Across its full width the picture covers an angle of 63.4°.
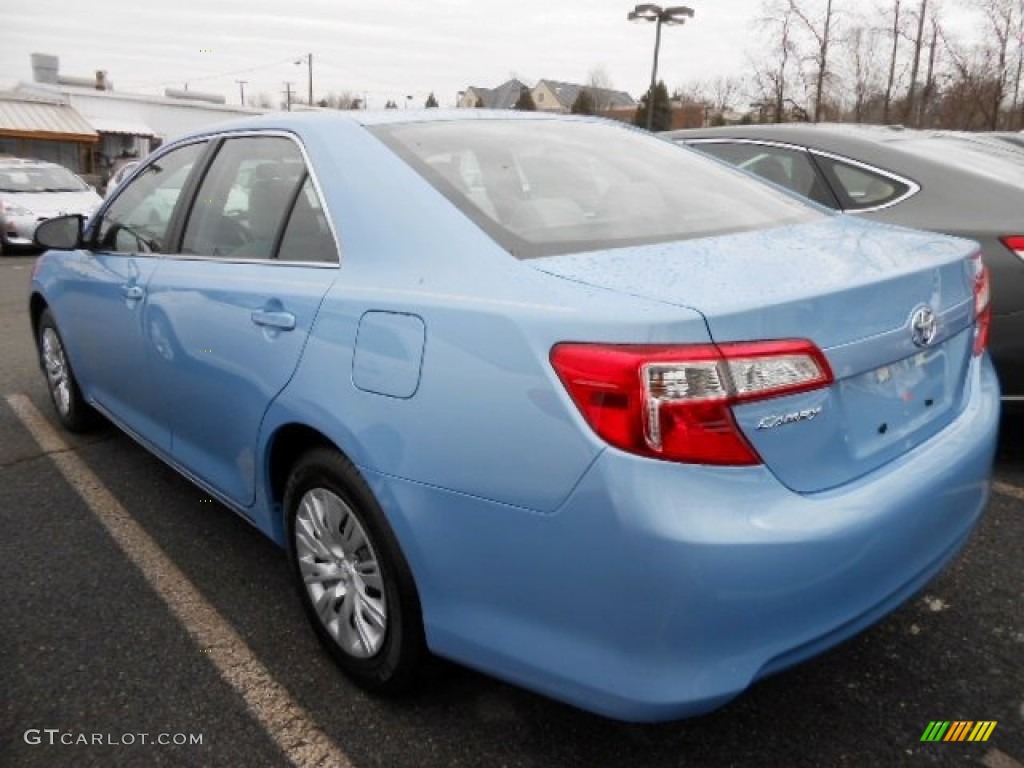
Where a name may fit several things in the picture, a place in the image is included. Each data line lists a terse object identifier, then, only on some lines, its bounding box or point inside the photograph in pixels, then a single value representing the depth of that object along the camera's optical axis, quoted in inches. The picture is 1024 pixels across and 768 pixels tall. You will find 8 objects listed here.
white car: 521.7
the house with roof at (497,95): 3100.4
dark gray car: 131.3
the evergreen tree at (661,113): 1605.7
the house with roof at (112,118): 1395.2
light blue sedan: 60.5
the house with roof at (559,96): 3278.1
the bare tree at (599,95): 2425.0
